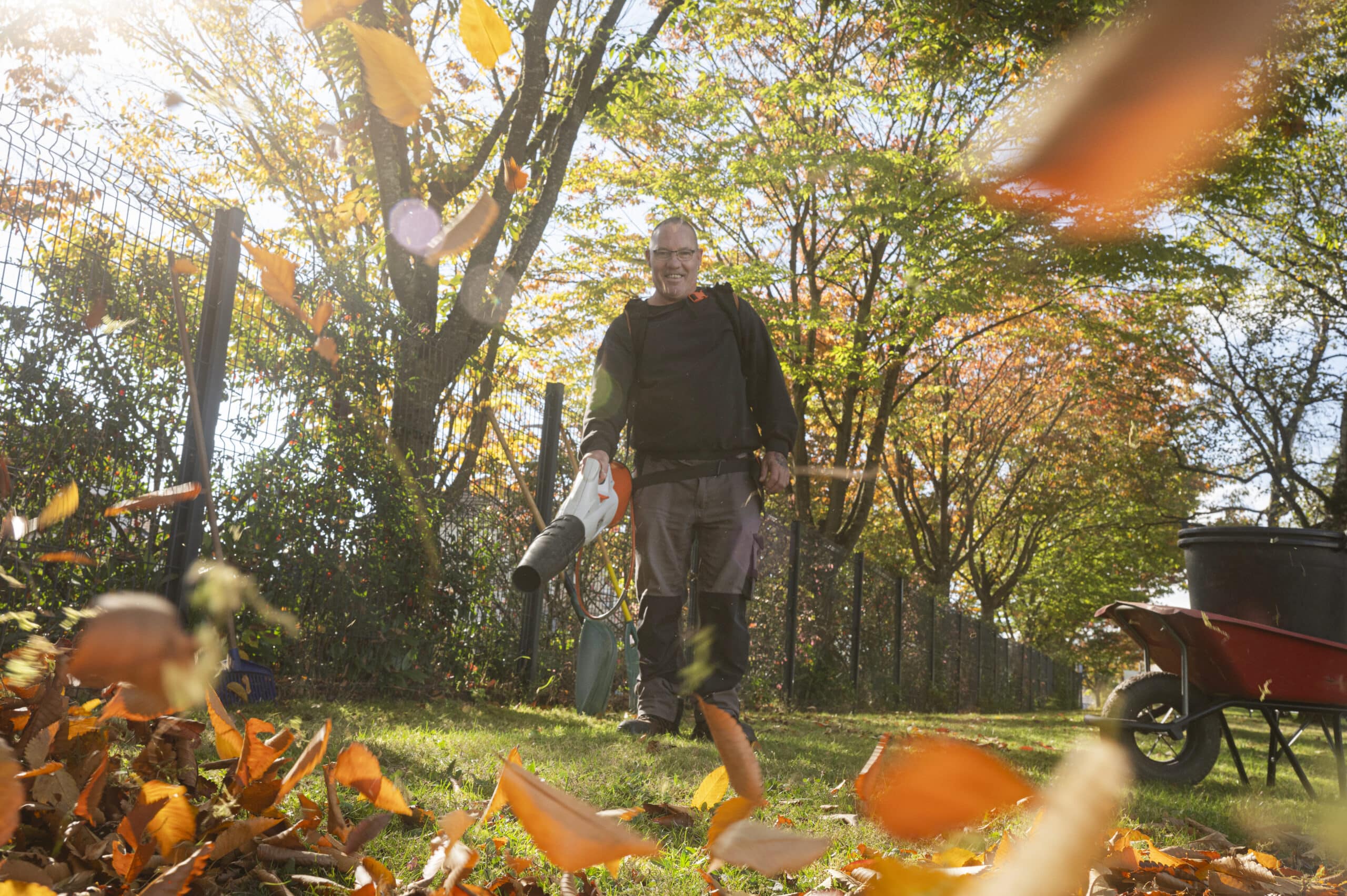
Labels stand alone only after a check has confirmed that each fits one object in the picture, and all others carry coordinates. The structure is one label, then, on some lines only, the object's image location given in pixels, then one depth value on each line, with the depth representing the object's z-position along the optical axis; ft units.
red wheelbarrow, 12.30
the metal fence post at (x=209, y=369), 13.58
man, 12.34
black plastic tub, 13.76
